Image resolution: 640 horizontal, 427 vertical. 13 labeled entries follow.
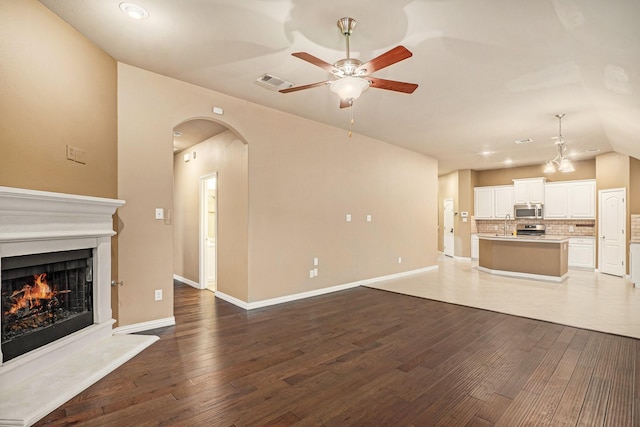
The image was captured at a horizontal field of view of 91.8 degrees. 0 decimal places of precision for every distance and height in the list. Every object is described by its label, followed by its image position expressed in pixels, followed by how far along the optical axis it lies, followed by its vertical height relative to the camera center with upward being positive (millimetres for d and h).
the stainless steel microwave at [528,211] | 8953 +30
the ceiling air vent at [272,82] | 3674 +1602
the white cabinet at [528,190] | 8945 +638
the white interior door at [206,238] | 5805 -496
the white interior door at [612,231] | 7156 -458
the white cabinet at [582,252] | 8016 -1069
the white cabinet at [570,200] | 8133 +333
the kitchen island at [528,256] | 6504 -984
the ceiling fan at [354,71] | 2234 +1100
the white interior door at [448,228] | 10828 -559
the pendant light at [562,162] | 5394 +884
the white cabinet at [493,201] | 9578 +343
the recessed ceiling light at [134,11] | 2435 +1631
